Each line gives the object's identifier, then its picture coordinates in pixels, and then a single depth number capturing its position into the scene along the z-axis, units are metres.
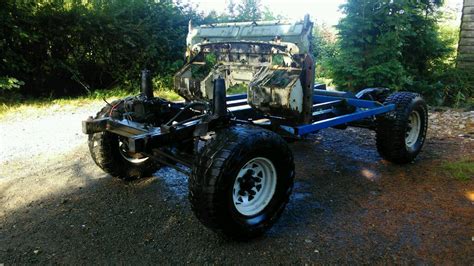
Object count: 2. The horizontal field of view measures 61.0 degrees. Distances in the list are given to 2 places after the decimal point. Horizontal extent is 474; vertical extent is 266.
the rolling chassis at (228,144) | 3.11
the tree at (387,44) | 8.70
